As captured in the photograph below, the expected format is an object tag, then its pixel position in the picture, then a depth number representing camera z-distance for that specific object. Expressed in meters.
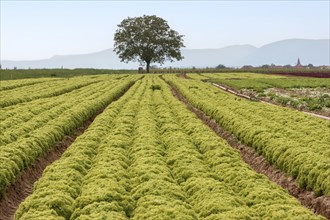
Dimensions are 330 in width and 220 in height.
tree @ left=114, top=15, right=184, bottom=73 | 145.25
